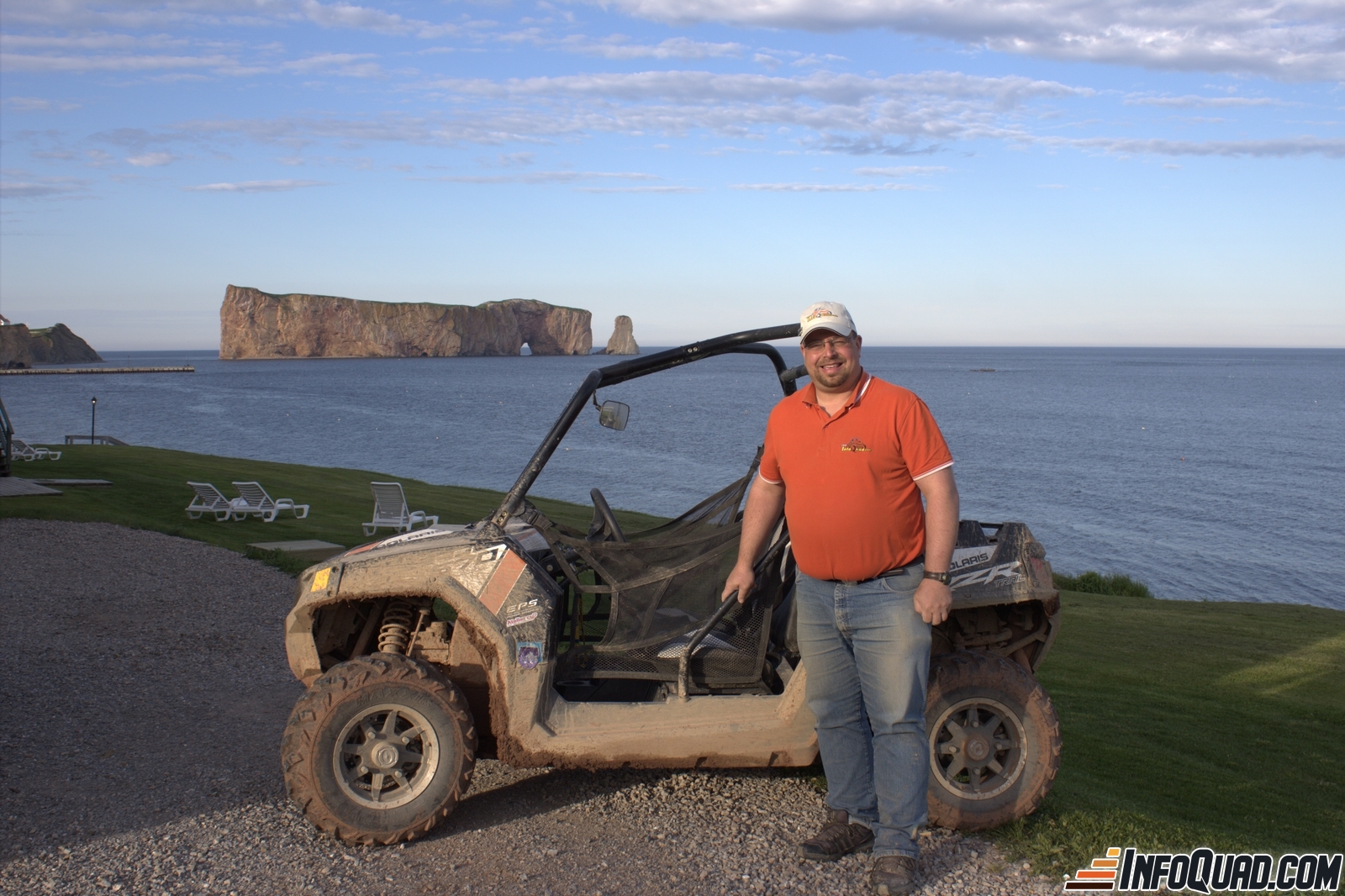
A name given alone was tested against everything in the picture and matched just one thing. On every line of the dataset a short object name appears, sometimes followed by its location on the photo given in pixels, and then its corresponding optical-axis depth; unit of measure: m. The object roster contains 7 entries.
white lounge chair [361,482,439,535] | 20.08
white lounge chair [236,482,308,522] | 20.22
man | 4.27
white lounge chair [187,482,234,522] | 20.09
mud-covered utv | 4.89
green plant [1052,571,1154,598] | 23.74
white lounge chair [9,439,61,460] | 28.17
